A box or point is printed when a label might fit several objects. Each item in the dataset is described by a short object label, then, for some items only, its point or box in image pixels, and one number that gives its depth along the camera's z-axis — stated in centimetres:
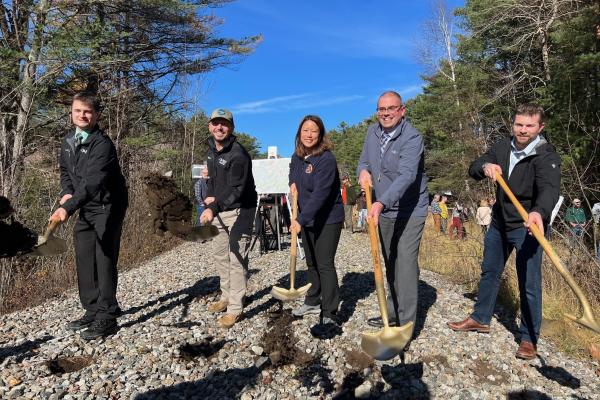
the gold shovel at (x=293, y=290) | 422
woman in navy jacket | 399
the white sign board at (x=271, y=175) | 859
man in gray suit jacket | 340
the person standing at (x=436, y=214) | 1407
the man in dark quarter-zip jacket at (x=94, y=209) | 376
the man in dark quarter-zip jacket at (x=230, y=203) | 416
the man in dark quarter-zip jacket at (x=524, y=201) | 327
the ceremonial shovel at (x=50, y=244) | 344
